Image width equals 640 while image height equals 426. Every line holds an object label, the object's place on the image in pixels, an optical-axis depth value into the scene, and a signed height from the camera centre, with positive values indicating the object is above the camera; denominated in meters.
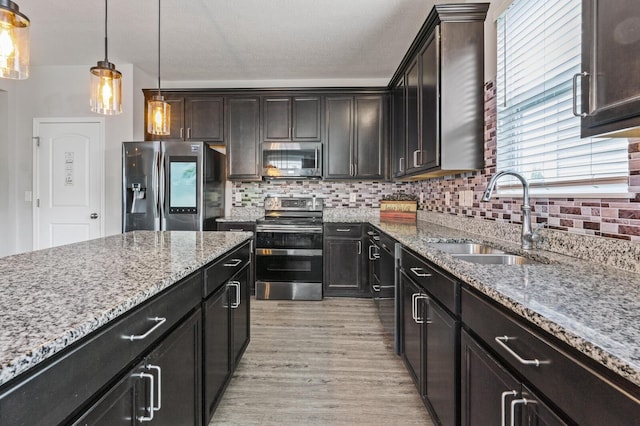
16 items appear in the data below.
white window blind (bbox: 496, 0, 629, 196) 1.41 +0.52
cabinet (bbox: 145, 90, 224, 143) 3.93 +1.07
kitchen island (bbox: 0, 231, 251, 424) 0.60 -0.23
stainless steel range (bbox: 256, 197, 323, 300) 3.60 -0.59
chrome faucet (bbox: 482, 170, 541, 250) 1.62 -0.10
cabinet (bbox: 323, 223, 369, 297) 3.66 -0.57
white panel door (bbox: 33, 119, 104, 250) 3.83 +0.27
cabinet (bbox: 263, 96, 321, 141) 3.89 +1.06
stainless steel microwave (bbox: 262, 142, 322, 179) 3.83 +0.55
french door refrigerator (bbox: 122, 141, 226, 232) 3.34 +0.22
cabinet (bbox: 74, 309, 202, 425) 0.82 -0.54
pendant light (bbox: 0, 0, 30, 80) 1.17 +0.61
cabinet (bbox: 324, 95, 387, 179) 3.87 +0.83
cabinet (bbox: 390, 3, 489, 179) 2.24 +0.85
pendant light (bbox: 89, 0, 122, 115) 1.73 +0.62
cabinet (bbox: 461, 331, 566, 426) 0.80 -0.53
